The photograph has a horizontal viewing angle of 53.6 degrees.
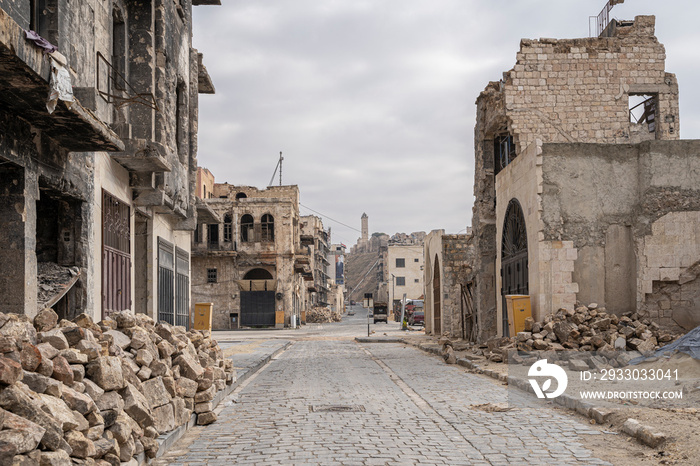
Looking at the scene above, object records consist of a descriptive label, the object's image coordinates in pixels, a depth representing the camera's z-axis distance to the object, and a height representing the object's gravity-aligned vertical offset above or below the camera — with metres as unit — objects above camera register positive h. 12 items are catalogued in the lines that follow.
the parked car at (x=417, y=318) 56.47 -3.68
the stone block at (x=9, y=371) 4.79 -0.65
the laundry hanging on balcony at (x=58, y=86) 8.16 +2.31
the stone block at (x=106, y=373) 6.39 -0.90
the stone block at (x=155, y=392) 7.62 -1.30
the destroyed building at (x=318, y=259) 84.81 +1.99
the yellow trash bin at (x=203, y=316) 19.96 -1.16
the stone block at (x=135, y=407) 6.81 -1.29
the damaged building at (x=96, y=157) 9.17 +2.14
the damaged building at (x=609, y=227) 16.45 +1.07
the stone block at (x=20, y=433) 4.43 -1.01
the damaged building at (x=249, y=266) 54.28 +0.75
